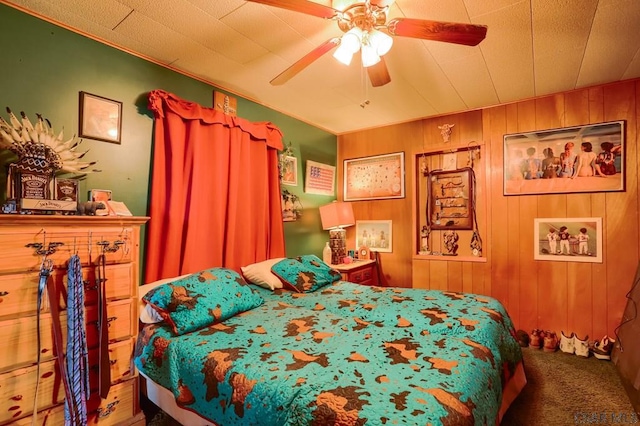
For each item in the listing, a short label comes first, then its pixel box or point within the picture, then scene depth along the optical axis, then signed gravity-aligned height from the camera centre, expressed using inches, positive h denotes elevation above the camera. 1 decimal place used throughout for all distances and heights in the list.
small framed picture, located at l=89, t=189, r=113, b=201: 74.6 +4.9
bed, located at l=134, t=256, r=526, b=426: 39.6 -25.1
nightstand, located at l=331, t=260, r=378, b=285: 125.6 -26.4
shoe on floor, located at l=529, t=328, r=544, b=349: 110.0 -47.4
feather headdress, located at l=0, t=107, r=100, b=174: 58.4 +14.3
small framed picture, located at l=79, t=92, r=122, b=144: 74.8 +25.4
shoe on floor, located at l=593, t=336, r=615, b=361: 98.7 -46.1
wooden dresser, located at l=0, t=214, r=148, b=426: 52.0 -19.3
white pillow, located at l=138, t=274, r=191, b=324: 68.7 -23.7
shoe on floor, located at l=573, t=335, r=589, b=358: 101.4 -46.4
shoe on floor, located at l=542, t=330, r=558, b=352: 106.7 -47.1
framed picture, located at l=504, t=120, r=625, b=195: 103.8 +20.9
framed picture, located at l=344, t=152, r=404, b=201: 147.3 +19.5
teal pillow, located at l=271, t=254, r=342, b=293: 97.1 -20.9
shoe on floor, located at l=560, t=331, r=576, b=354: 104.9 -46.9
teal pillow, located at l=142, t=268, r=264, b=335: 65.0 -20.7
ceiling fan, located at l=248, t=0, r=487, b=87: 53.7 +36.8
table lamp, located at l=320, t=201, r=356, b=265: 138.6 -4.4
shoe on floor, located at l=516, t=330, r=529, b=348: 111.9 -47.8
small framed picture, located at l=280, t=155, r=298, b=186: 130.5 +20.3
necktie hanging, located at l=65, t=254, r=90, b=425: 54.7 -26.6
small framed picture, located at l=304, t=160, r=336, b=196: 143.9 +18.3
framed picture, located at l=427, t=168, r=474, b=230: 130.2 +6.9
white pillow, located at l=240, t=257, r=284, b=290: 97.1 -21.0
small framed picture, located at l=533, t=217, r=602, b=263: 105.8 -9.3
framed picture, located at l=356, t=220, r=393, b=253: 149.3 -10.8
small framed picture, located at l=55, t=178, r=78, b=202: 63.4 +5.2
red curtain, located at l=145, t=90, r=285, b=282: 86.7 +7.7
